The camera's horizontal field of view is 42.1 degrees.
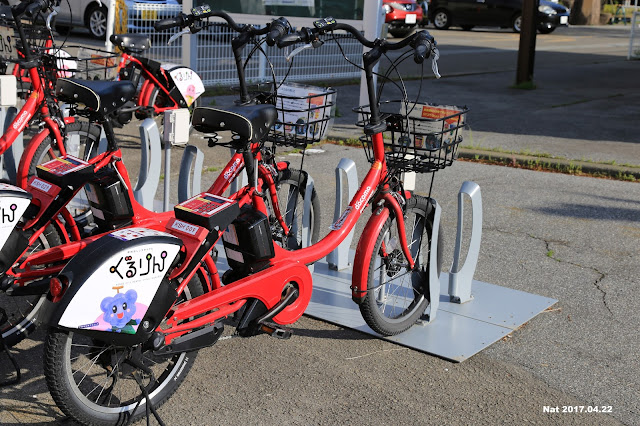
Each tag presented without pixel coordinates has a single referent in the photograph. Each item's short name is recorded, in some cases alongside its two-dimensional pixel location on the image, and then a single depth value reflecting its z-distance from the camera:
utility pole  13.13
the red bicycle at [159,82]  7.97
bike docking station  4.46
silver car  16.94
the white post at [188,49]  10.88
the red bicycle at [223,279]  3.20
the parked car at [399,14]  22.47
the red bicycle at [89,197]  3.91
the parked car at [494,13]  26.31
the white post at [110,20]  10.05
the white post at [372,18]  9.63
